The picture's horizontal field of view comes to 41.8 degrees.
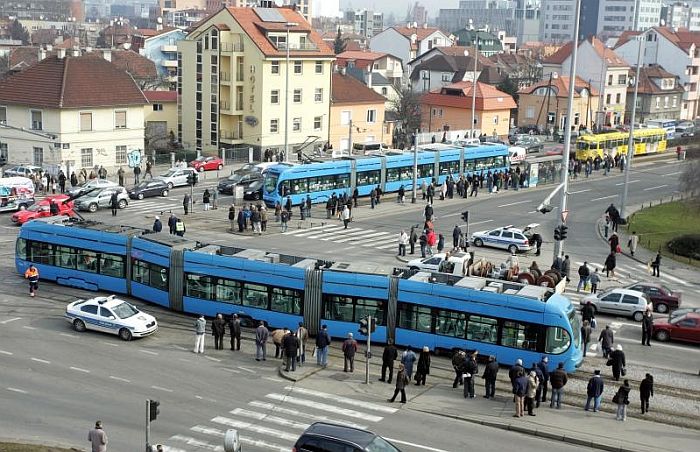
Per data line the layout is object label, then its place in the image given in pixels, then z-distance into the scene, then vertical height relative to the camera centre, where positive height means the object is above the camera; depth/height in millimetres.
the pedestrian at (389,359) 26141 -7992
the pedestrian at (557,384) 24469 -7979
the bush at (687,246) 46094 -8074
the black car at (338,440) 18312 -7288
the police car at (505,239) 45438 -7885
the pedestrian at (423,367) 26031 -8171
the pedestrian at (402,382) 24531 -8095
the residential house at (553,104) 97500 -2398
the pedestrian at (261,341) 27641 -8085
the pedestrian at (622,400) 23328 -8076
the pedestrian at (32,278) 33469 -7776
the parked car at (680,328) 31359 -8266
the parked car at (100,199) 50875 -7389
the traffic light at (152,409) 17922 -6617
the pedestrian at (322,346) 27203 -8041
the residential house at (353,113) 80062 -3390
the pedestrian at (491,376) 25078 -8077
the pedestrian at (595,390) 24172 -8015
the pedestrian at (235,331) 28531 -8058
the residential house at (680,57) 118688 +3650
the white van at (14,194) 50125 -7163
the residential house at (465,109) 89062 -3037
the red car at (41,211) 46938 -7570
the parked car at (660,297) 36094 -8266
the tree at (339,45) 138700 +4386
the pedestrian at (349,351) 26750 -7981
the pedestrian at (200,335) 27922 -8071
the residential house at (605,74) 103438 +1007
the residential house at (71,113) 62688 -3317
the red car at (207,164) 66688 -6805
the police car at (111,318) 29281 -8004
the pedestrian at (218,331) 28547 -8032
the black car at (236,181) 58062 -6965
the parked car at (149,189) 55531 -7357
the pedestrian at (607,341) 28906 -8039
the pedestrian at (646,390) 24344 -8012
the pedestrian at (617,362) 27031 -8114
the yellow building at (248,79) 72312 -625
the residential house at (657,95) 110688 -1196
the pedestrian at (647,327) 30859 -8107
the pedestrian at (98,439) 19625 -7882
